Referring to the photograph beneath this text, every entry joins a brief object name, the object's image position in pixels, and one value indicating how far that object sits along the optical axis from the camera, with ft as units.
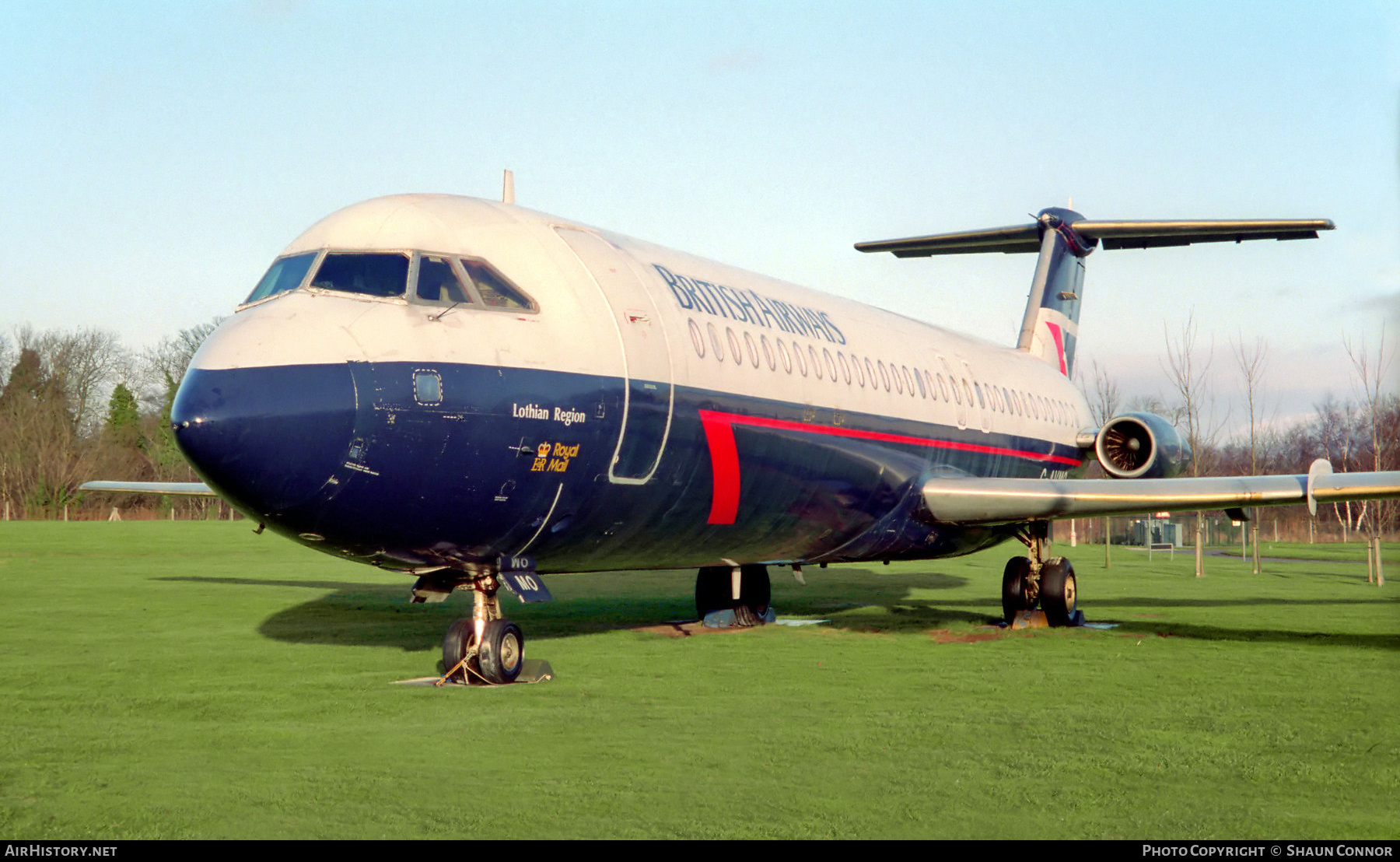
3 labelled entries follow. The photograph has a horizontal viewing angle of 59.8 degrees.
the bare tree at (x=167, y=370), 228.63
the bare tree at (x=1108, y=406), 147.43
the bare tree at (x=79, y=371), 237.04
